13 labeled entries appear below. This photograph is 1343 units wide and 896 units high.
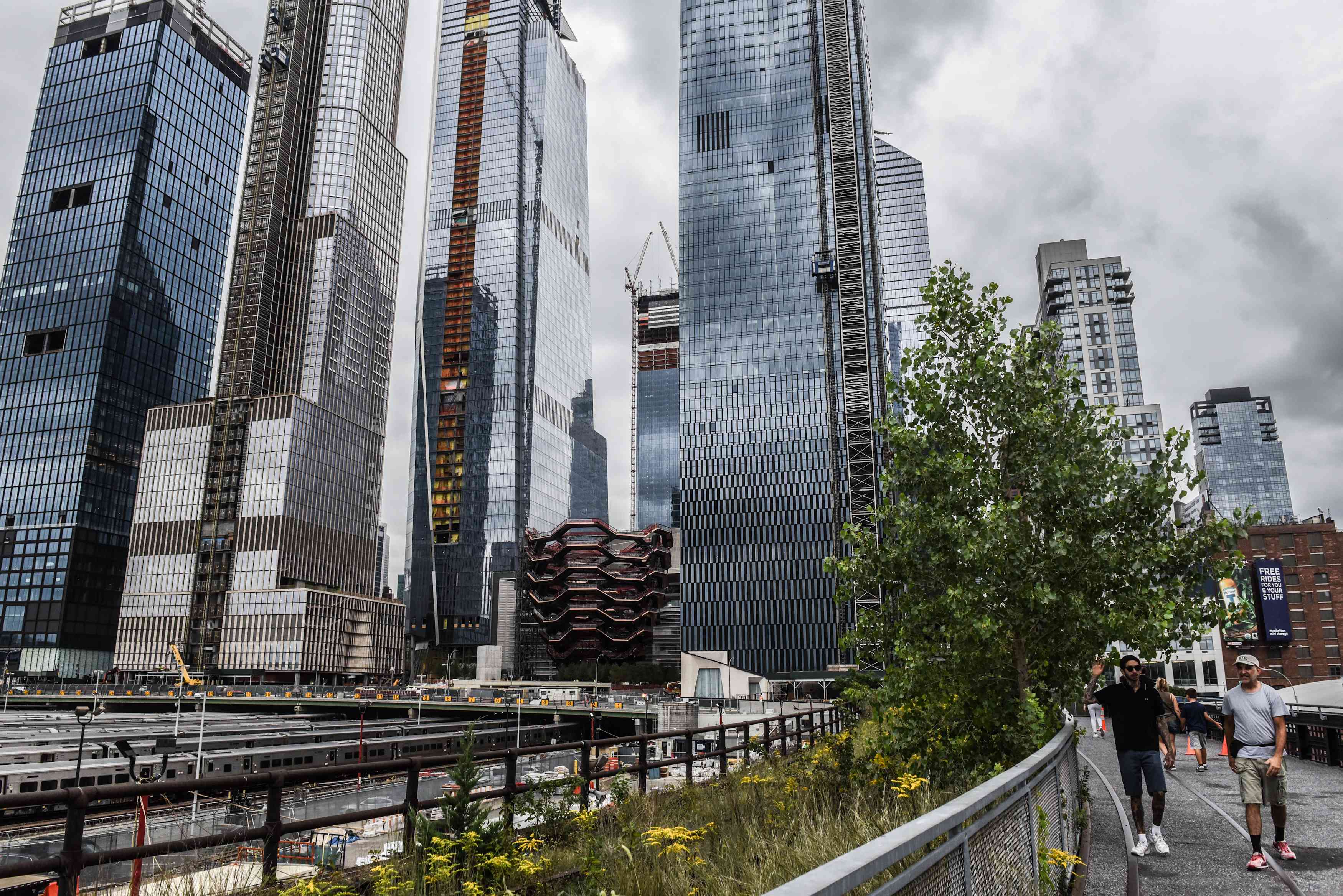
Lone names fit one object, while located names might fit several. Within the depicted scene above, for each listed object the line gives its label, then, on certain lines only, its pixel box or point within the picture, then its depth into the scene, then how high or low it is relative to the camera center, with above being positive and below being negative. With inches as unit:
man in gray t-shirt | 383.2 -44.8
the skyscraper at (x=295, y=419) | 5880.9 +1664.9
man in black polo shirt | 414.9 -36.8
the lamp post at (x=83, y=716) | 1195.6 -91.6
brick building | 3934.5 +210.7
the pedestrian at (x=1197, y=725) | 754.2 -76.7
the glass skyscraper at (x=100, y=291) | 6156.5 +2728.9
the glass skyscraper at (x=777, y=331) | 5265.8 +1957.0
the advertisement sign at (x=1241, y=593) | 3282.5 +182.9
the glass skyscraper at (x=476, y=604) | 7726.4 +397.8
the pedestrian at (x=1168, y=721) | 669.9 -61.0
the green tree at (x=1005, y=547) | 517.0 +60.7
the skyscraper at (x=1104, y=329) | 7490.2 +2764.9
